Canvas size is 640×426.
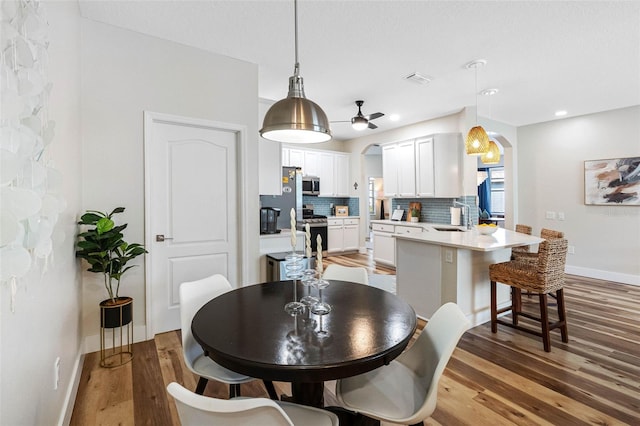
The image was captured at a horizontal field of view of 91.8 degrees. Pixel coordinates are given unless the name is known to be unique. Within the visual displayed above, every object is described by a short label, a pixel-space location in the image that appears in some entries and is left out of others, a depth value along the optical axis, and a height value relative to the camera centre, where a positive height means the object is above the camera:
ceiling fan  4.36 +1.29
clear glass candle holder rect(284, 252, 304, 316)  1.57 -0.49
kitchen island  3.09 -0.61
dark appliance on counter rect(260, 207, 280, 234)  4.16 -0.09
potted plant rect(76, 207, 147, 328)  2.34 -0.31
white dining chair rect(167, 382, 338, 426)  0.86 -0.56
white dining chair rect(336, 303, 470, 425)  1.31 -0.82
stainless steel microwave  6.91 +0.63
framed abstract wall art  4.76 +0.45
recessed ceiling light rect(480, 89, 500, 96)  4.14 +1.62
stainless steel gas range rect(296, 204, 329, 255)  6.68 -0.24
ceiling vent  3.64 +1.61
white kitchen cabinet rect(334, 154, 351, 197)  7.36 +0.90
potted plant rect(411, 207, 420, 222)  6.07 -0.06
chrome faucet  5.08 -0.06
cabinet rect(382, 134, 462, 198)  5.21 +0.81
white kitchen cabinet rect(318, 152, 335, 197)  7.14 +0.90
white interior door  2.94 +0.06
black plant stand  2.45 -0.98
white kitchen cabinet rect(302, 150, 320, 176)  6.93 +1.12
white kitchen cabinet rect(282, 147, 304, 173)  6.62 +1.22
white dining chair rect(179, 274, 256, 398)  1.61 -0.71
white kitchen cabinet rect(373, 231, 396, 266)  5.83 -0.70
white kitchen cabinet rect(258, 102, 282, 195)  3.99 +0.63
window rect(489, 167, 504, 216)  9.23 +0.64
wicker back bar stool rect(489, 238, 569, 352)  2.65 -0.59
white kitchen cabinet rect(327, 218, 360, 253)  6.99 -0.49
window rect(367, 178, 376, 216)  9.57 +0.44
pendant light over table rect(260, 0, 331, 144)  1.67 +0.54
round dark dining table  1.12 -0.52
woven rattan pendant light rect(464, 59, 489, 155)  3.55 +0.80
